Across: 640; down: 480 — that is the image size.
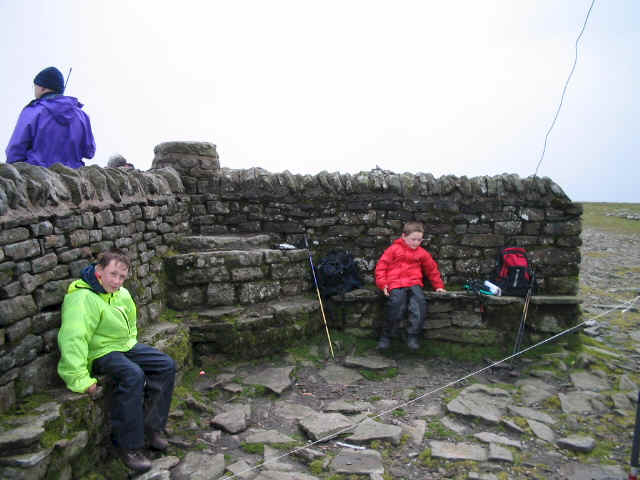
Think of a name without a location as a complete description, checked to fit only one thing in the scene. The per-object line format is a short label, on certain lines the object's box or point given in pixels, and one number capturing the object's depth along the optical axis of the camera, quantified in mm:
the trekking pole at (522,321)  6441
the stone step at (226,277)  6195
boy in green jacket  3748
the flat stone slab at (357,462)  3986
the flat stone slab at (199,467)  3895
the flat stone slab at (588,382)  5707
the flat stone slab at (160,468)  3770
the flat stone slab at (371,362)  6270
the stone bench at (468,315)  6828
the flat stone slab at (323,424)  4586
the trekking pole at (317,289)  6594
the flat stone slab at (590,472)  3975
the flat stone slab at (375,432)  4492
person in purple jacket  4945
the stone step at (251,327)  5980
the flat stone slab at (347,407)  5112
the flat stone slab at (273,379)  5551
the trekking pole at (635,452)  3538
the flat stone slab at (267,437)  4477
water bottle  6813
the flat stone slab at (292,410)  5000
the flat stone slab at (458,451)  4238
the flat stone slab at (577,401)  5207
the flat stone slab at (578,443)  4367
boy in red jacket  6535
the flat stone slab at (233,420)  4668
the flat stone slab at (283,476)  3863
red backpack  6824
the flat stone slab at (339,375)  5895
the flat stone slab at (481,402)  5036
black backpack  6941
